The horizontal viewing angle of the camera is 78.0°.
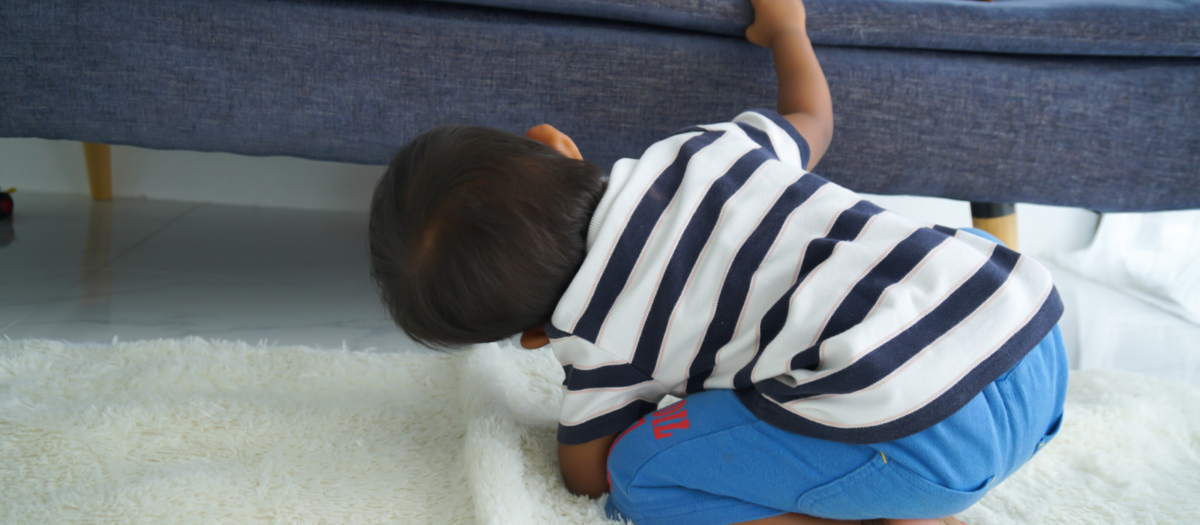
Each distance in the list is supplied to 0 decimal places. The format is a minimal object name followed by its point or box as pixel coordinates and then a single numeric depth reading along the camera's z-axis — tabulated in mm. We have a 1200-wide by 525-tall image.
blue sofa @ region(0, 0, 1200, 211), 818
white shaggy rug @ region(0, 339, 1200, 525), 585
